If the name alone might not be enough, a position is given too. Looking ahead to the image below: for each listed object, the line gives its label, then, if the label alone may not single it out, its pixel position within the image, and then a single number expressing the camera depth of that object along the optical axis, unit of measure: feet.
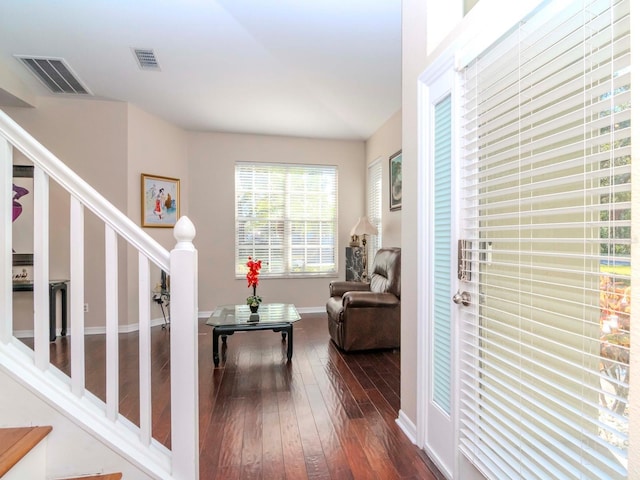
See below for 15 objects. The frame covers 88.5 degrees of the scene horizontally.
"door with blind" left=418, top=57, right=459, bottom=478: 5.18
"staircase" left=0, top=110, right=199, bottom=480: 3.89
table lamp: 15.41
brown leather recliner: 10.94
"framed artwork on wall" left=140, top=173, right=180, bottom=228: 13.96
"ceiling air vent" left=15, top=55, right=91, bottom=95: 10.16
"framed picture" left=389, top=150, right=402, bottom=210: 13.51
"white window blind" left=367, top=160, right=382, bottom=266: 15.99
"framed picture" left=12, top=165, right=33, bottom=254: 12.25
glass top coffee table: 9.95
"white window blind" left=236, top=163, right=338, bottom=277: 16.87
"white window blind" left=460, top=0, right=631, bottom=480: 2.84
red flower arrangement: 10.77
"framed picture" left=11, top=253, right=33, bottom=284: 12.15
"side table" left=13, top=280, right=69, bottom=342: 11.66
